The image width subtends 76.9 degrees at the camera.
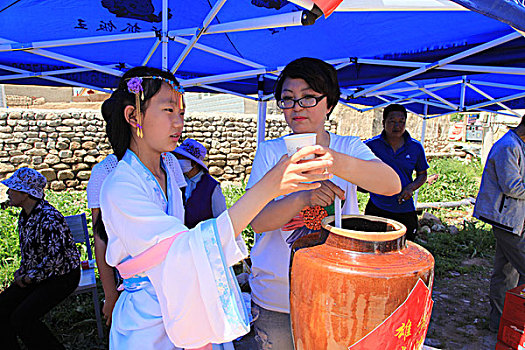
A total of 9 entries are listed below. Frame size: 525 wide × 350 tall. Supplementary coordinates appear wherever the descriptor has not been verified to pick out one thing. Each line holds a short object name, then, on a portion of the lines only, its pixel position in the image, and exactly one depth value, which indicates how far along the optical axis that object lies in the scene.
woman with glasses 1.29
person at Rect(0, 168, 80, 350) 2.58
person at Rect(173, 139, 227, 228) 2.41
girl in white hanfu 0.92
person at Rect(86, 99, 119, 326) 1.69
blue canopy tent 2.14
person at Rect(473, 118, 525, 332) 3.01
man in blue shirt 3.64
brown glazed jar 0.97
